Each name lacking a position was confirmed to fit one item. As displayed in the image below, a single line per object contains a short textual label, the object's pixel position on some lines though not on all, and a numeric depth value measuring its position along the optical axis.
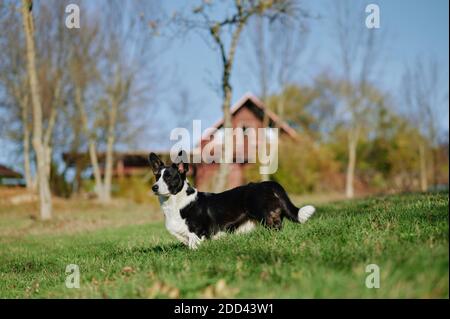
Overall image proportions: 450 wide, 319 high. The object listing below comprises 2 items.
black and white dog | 7.68
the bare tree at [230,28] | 21.20
